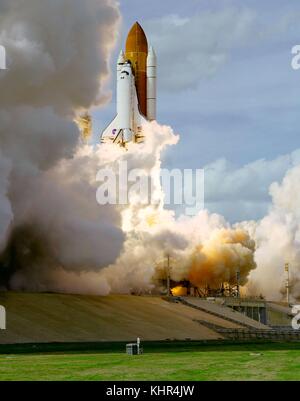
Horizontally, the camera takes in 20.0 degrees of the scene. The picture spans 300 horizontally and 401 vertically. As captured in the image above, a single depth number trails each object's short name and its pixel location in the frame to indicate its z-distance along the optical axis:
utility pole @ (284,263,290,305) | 135.38
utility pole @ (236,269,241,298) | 120.19
